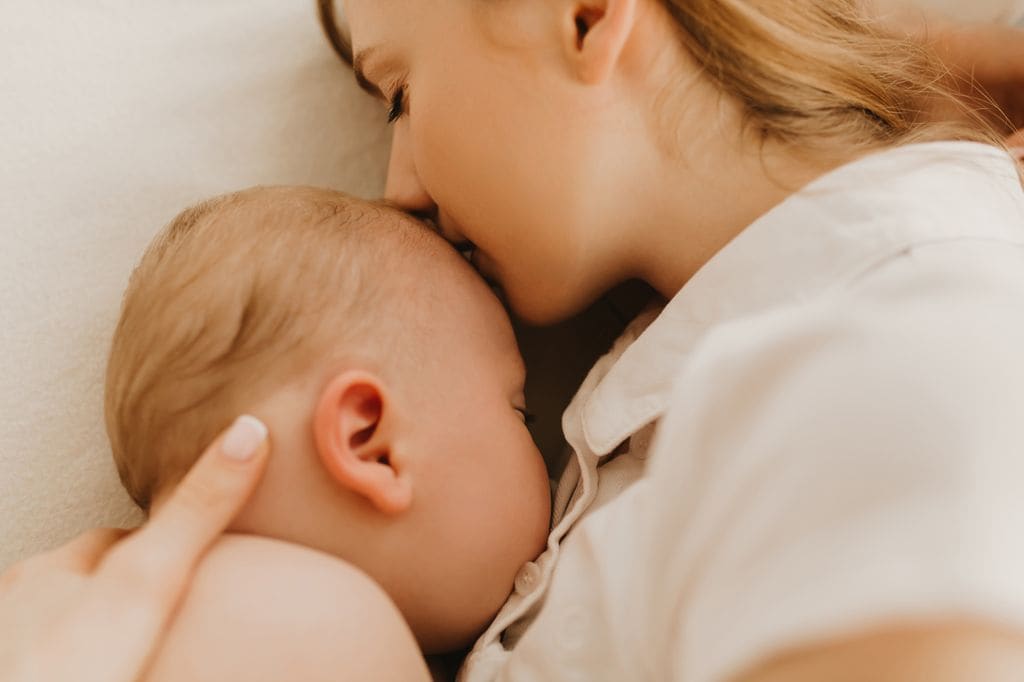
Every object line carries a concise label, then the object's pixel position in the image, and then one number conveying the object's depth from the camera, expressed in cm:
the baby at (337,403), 68
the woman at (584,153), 70
